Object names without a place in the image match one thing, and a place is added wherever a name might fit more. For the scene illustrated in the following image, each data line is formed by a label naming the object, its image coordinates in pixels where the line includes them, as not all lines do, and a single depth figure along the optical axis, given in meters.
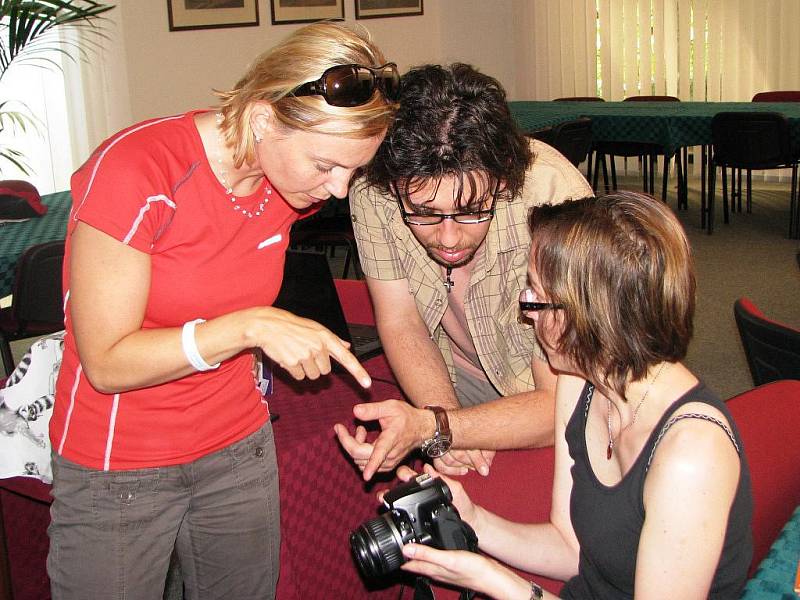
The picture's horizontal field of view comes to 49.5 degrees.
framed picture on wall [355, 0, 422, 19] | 8.00
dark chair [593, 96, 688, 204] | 7.01
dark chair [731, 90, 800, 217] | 7.18
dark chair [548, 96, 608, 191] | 7.54
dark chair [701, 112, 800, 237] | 5.92
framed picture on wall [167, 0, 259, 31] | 6.87
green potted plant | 4.75
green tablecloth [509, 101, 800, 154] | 6.35
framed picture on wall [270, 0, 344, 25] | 7.43
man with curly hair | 1.65
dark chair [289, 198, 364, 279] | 4.66
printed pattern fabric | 1.77
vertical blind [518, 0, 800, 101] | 8.12
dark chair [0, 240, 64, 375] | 3.19
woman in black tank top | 1.20
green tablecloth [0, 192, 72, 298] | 3.26
